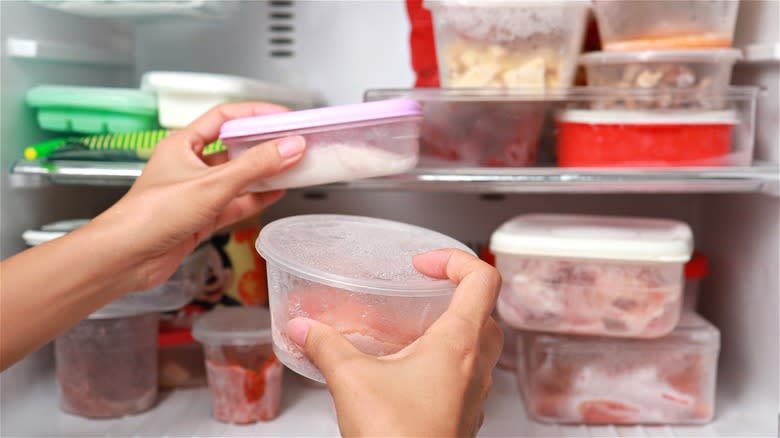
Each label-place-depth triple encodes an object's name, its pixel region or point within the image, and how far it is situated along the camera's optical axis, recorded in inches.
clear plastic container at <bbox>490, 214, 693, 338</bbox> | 45.6
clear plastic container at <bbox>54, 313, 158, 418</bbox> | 49.8
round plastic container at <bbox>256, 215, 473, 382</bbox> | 33.1
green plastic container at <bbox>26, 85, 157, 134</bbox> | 49.2
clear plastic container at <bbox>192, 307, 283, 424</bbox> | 49.4
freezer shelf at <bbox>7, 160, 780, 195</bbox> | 45.7
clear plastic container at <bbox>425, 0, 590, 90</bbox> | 45.9
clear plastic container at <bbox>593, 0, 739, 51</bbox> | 46.4
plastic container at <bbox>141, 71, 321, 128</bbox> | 48.0
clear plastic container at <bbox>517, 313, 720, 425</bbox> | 48.9
